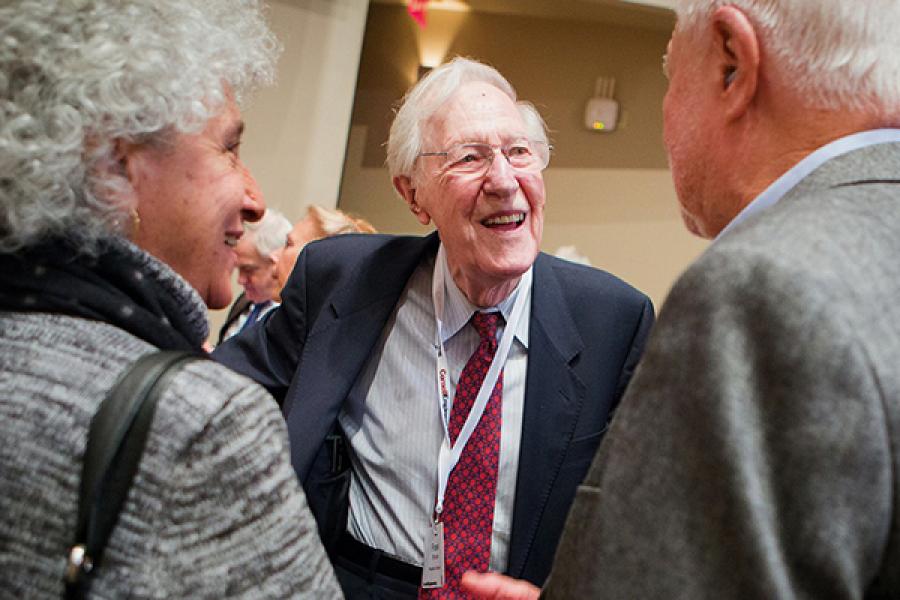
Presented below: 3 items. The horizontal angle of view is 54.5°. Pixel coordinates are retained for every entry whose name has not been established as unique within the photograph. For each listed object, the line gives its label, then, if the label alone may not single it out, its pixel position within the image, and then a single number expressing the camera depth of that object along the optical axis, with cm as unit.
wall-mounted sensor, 686
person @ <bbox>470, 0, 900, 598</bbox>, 74
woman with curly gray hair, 96
